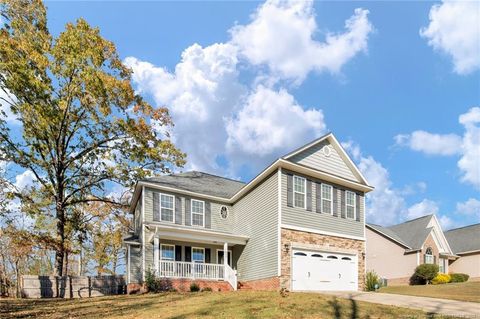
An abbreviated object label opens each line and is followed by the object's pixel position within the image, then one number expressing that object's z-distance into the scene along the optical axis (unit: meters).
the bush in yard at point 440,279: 28.13
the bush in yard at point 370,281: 21.16
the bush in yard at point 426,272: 28.14
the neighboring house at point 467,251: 33.41
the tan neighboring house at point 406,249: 30.42
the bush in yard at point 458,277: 30.31
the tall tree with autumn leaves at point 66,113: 20.58
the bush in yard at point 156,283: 18.64
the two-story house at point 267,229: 18.84
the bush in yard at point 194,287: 19.28
